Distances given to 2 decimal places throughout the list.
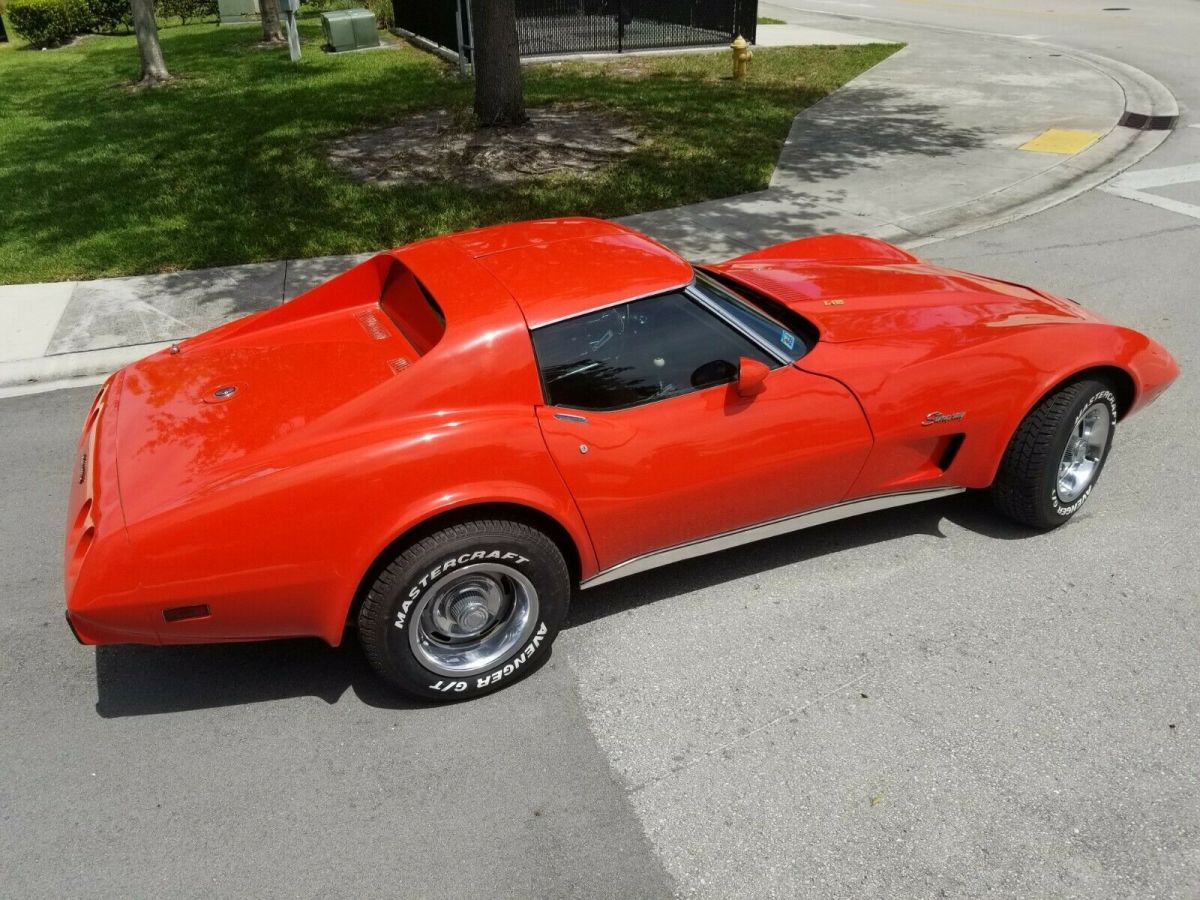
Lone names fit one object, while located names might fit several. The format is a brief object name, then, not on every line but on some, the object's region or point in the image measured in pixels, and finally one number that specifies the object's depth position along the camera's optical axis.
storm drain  11.30
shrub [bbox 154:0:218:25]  24.17
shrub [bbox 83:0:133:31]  21.91
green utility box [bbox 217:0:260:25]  22.88
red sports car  3.04
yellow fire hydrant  13.79
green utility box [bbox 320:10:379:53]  17.27
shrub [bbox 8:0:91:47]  20.64
